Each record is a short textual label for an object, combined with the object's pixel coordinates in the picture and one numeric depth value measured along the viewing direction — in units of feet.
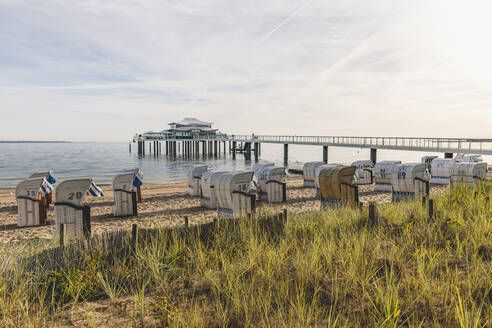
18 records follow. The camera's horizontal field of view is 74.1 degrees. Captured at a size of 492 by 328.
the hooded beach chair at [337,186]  35.68
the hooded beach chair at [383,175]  63.93
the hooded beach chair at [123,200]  43.62
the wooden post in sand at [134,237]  16.60
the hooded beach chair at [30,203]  38.45
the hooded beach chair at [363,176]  76.89
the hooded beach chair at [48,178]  50.54
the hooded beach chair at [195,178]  60.70
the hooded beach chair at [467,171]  60.86
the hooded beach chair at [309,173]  71.41
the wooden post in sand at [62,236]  17.23
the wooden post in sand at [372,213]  20.38
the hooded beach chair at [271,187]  53.47
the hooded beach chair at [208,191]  44.69
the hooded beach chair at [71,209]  29.25
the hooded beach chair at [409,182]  47.70
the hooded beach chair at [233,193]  35.19
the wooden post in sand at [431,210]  22.92
